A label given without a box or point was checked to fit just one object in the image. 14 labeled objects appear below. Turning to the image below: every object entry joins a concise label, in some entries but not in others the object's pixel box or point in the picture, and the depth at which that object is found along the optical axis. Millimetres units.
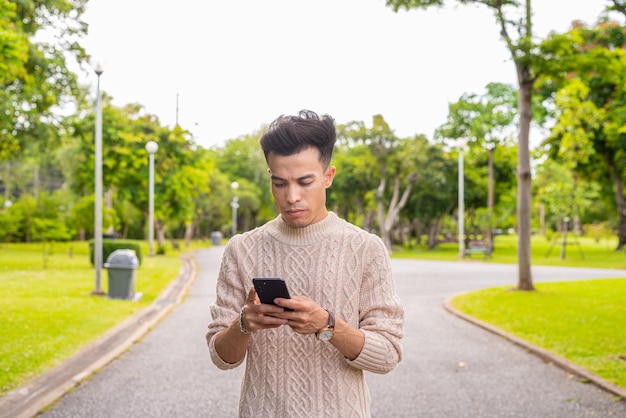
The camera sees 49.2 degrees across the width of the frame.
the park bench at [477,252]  35938
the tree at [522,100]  14641
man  2250
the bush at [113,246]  23141
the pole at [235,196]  54019
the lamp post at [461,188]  31375
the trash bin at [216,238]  55325
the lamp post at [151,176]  27281
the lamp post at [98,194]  14570
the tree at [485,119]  40406
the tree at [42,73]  21031
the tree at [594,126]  31891
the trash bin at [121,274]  14359
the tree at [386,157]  39188
